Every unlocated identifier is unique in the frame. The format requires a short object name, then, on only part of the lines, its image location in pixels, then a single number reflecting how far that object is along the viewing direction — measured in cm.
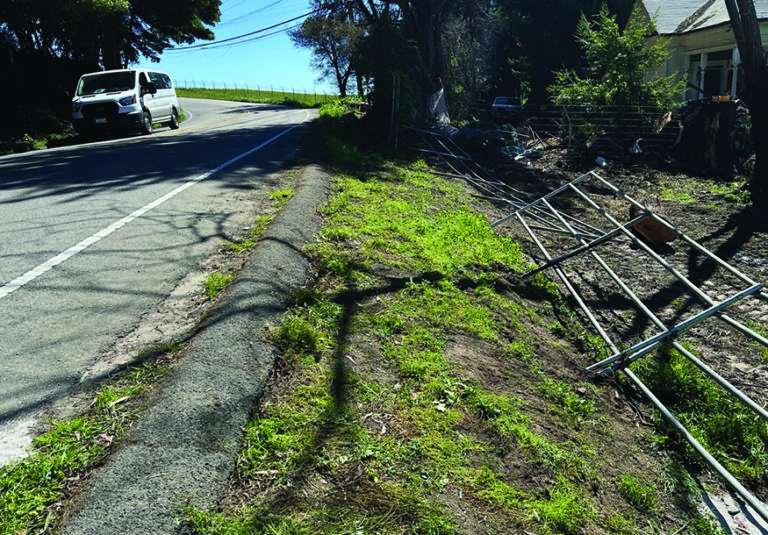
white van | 1780
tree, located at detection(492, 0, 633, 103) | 3156
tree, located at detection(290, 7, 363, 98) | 4647
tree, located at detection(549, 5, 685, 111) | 1739
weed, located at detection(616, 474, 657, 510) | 345
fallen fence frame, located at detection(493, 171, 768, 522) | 352
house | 2295
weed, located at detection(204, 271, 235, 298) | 478
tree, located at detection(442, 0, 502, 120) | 2677
